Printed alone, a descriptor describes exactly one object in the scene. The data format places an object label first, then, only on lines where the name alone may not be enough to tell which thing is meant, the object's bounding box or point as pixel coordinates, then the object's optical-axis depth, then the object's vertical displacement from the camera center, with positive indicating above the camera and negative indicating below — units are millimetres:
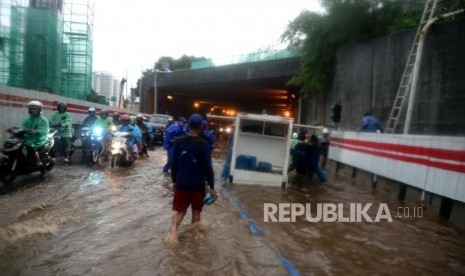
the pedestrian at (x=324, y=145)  17805 -1098
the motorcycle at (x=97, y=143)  13414 -1377
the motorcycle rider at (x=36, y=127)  9609 -776
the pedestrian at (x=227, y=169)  11930 -1573
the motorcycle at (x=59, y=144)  12594 -1451
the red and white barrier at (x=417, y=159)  7957 -775
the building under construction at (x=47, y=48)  18938 +2355
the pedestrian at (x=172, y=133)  11188 -717
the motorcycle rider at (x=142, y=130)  16984 -1140
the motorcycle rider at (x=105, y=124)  13969 -803
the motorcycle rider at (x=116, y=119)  16628 -751
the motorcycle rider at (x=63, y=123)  12781 -801
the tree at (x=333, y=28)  21186 +4594
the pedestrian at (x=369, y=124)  15211 -104
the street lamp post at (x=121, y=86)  48462 +1476
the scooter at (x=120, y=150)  13000 -1453
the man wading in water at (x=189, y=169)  5766 -810
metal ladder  15266 +1609
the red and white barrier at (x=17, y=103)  13359 -415
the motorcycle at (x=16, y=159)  8805 -1368
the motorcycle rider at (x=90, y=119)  14891 -741
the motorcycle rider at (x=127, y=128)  13684 -879
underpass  34344 +1792
